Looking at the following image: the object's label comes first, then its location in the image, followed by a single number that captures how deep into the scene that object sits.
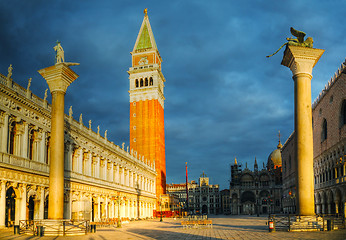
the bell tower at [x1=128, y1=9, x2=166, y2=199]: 94.69
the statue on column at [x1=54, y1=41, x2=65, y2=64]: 27.30
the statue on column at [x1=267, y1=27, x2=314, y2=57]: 28.67
